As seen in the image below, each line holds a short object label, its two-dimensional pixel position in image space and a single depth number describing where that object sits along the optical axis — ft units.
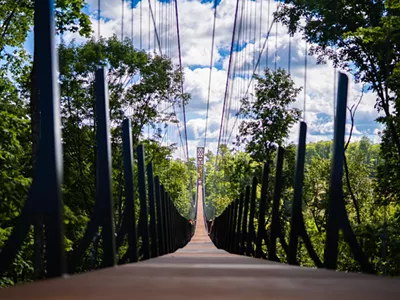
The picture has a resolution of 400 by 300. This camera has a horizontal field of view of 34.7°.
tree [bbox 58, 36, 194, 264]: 77.41
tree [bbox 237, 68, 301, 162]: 84.23
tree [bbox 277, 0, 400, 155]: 57.88
